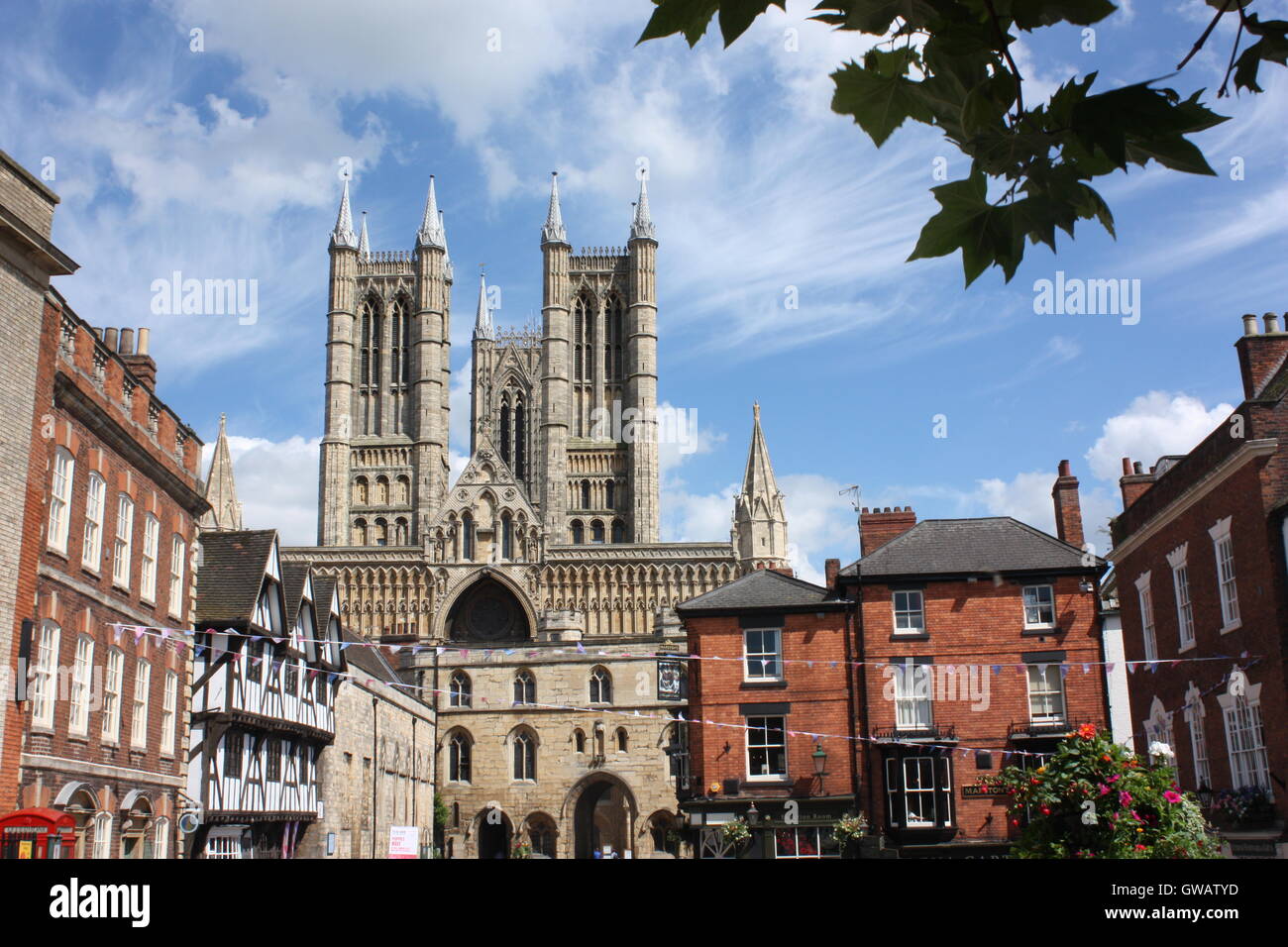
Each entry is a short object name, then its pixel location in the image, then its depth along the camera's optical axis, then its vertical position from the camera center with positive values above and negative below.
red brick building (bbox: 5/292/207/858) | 17.22 +3.24
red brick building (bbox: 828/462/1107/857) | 28.22 +2.57
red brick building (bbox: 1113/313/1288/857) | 18.55 +2.89
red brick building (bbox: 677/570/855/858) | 29.59 +1.62
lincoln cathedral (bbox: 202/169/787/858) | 54.38 +15.73
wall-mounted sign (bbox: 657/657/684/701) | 50.22 +4.41
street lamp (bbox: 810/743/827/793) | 29.52 +0.61
